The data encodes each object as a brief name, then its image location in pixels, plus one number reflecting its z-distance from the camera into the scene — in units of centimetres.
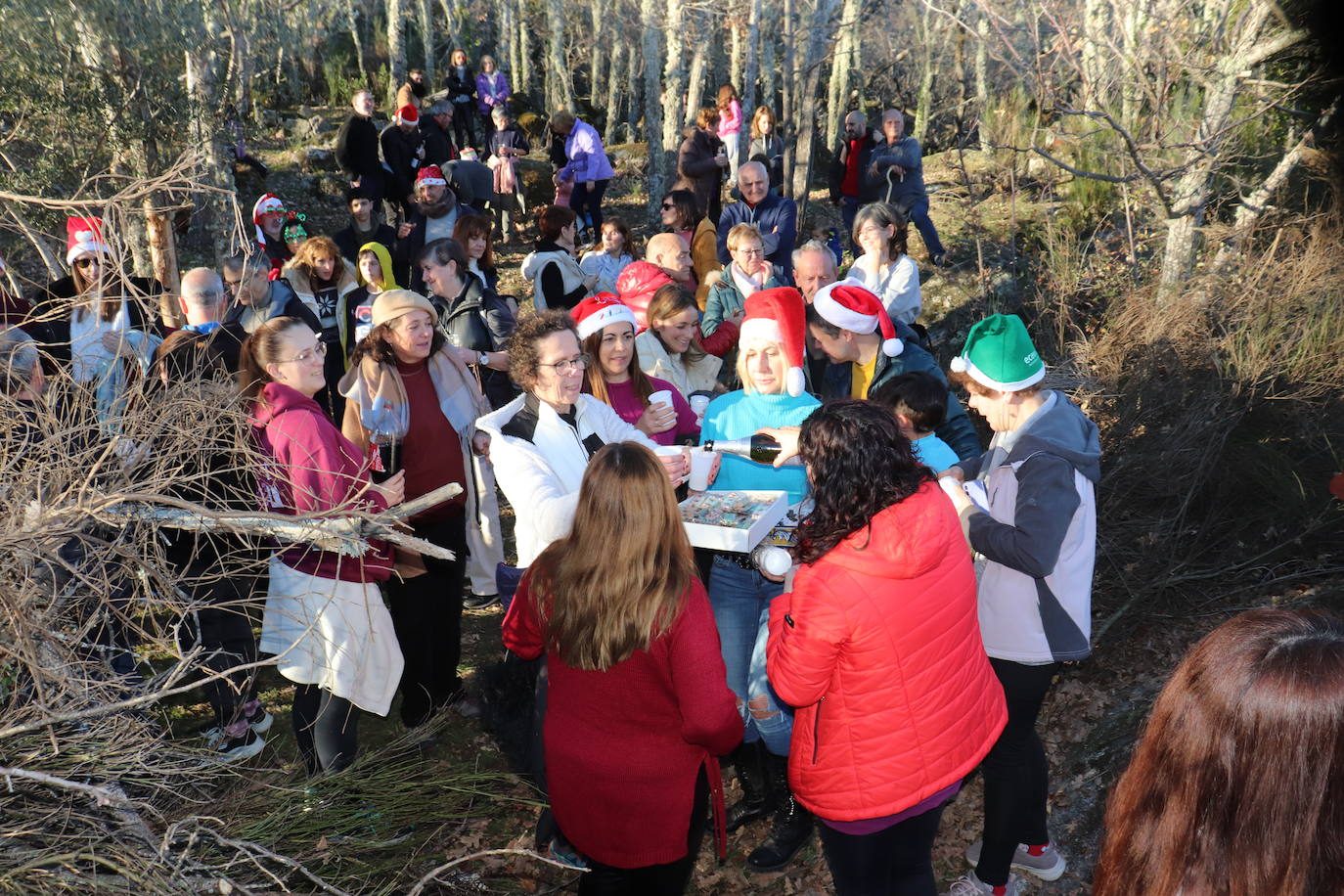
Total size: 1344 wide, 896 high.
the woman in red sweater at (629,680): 248
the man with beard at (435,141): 1174
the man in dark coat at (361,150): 1013
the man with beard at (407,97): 1084
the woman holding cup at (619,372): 390
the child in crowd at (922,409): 357
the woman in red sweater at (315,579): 325
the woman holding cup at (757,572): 346
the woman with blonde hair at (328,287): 589
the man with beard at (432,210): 750
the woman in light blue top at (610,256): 699
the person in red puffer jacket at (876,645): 244
